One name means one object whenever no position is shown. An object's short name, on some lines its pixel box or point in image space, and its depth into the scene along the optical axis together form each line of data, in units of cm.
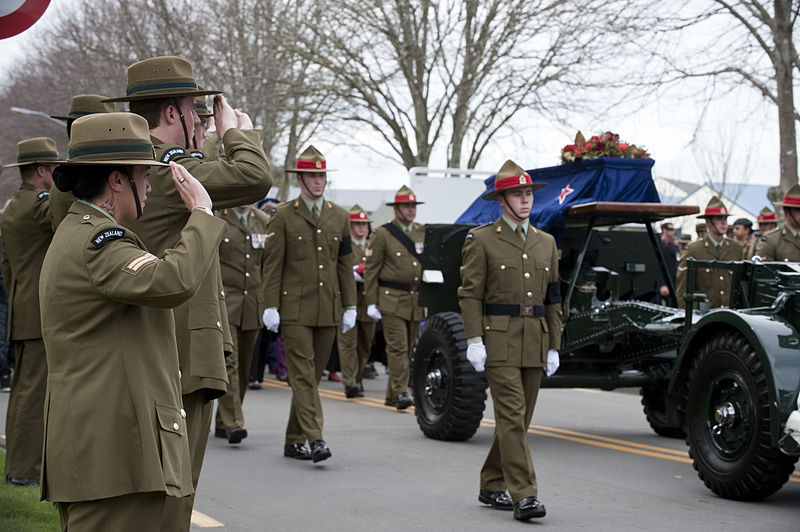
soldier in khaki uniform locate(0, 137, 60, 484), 776
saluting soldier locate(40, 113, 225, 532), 367
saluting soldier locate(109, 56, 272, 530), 476
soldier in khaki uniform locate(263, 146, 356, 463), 913
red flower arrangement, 1077
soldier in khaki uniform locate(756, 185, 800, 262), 1166
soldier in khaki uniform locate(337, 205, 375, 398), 1445
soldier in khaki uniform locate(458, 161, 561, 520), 734
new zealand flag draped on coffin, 1046
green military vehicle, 743
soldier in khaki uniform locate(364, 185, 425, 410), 1333
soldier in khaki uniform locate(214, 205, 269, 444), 979
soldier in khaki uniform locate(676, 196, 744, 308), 1384
